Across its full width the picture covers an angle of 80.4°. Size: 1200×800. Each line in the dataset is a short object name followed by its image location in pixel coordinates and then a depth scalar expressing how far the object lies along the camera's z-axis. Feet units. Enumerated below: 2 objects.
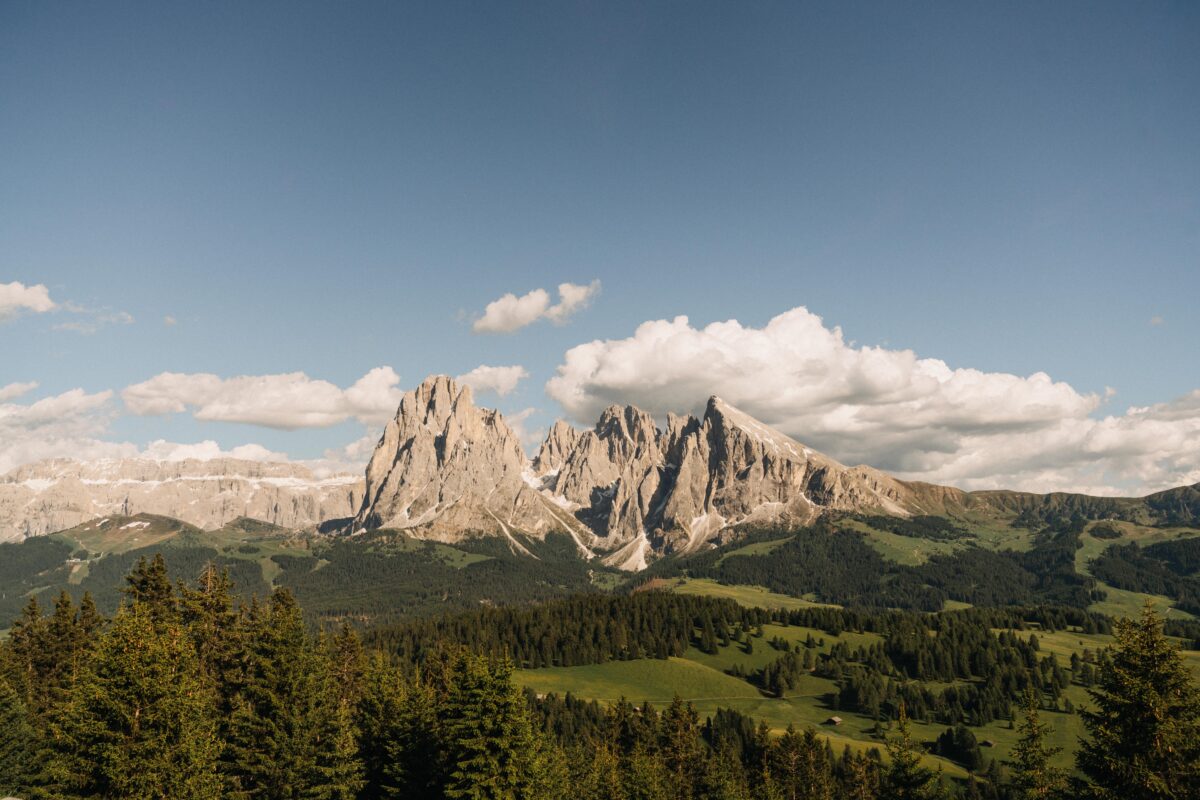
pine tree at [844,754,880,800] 313.12
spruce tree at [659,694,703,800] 313.32
